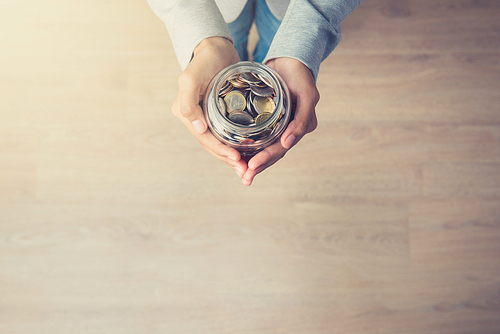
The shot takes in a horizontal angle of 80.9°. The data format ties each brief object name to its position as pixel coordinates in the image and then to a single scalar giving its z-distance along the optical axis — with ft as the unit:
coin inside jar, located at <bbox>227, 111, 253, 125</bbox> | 1.32
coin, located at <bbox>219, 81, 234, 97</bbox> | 1.38
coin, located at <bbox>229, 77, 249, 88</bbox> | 1.39
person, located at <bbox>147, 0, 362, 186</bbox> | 1.49
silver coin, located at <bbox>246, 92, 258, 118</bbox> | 1.37
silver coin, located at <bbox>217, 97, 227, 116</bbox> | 1.32
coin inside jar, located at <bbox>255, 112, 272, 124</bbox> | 1.35
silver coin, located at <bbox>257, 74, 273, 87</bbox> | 1.35
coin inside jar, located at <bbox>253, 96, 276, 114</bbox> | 1.38
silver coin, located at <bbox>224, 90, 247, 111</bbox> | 1.38
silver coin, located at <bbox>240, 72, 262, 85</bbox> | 1.37
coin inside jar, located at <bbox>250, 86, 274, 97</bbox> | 1.37
